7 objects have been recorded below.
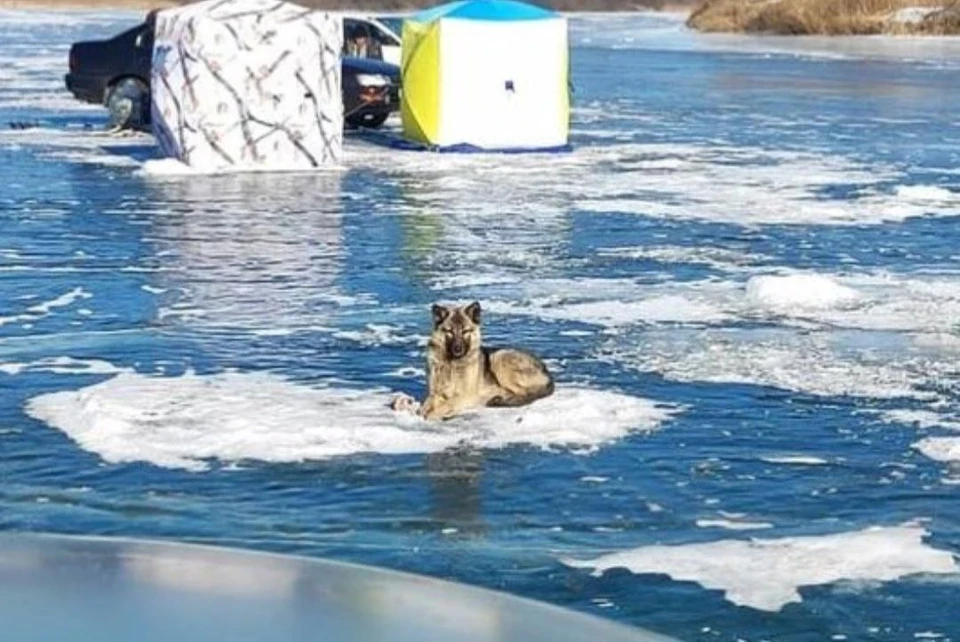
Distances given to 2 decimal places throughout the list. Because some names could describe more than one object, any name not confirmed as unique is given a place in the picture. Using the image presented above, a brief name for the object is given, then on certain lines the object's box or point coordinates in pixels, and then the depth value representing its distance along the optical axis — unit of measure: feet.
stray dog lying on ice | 29.86
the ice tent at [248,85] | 69.56
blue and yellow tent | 76.84
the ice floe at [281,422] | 29.48
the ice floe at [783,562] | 23.02
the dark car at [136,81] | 85.69
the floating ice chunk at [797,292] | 42.11
